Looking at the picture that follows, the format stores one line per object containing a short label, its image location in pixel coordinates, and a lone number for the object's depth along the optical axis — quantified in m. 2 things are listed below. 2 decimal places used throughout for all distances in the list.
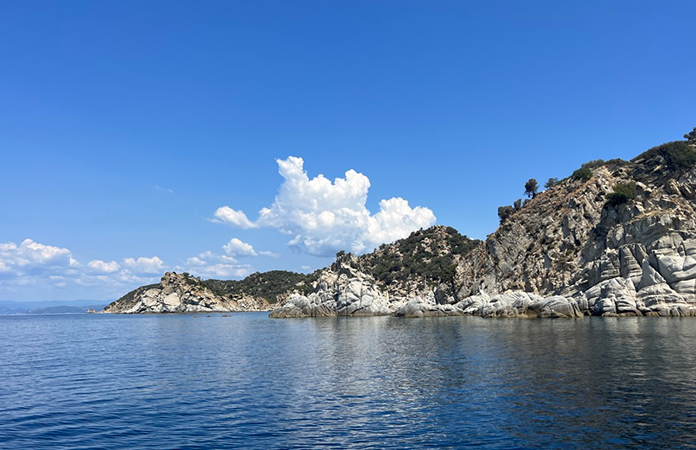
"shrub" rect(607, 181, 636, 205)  99.48
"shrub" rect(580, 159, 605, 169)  149.99
